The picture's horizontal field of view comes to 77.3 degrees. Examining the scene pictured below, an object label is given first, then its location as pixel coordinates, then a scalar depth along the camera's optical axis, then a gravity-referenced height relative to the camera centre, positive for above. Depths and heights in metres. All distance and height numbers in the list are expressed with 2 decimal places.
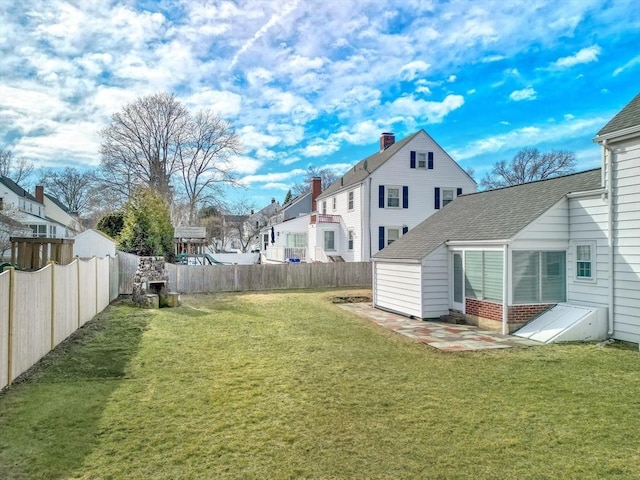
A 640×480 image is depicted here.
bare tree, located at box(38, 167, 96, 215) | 51.41 +8.12
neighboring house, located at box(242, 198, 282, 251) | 53.06 +3.49
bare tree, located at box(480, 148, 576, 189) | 42.97 +9.21
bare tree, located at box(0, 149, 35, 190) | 43.19 +8.95
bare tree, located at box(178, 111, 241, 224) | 37.22 +8.44
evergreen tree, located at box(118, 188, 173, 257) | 18.86 +0.95
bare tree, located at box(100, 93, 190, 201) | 33.75 +9.23
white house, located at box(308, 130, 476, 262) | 24.50 +3.46
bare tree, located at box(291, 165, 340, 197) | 55.75 +9.96
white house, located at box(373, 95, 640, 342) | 9.02 -0.14
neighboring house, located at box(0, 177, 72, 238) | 36.81 +4.08
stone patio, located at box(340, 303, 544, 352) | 8.83 -2.14
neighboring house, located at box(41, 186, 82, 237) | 45.28 +4.39
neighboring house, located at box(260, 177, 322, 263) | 28.86 +0.68
